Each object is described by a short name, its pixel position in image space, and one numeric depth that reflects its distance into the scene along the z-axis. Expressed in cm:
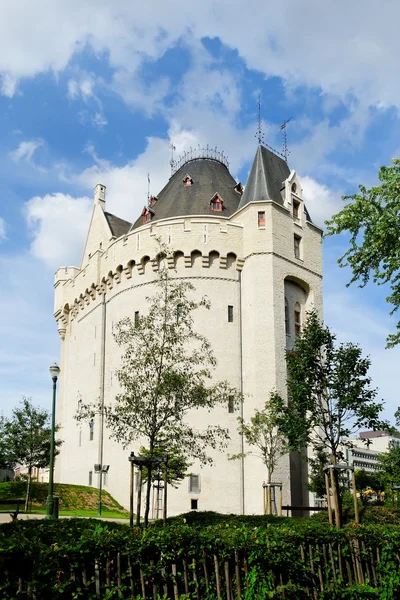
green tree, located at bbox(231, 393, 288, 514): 3391
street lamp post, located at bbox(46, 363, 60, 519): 2356
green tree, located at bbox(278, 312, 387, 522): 2558
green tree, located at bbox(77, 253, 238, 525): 2334
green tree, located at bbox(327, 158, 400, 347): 2096
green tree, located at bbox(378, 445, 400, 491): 4772
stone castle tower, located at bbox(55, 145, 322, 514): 3809
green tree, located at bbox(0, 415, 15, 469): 3850
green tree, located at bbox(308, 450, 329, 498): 3594
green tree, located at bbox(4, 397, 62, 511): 3791
